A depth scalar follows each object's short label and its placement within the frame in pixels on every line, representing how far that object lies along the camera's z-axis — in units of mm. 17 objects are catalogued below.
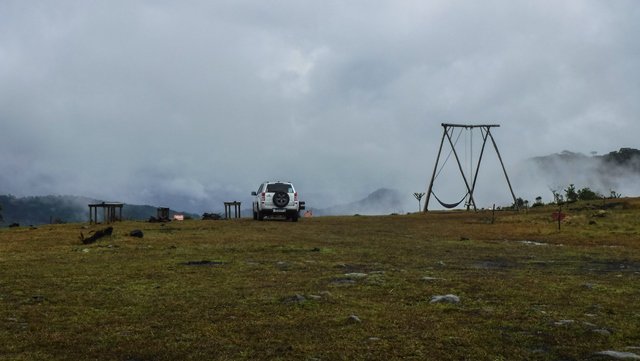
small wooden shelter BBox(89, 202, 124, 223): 34197
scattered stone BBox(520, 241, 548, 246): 20422
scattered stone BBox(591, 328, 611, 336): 6645
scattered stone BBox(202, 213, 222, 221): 43750
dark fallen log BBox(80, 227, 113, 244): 19523
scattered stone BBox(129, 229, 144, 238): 21505
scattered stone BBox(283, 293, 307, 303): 8571
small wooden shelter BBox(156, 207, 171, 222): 39012
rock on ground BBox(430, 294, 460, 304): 8625
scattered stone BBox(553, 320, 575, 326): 7121
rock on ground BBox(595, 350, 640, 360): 5625
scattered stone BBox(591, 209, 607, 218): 34344
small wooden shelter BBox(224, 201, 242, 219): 44750
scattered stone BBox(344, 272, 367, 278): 11141
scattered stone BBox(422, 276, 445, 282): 10727
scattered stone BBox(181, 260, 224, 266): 13156
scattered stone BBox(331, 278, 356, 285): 10414
